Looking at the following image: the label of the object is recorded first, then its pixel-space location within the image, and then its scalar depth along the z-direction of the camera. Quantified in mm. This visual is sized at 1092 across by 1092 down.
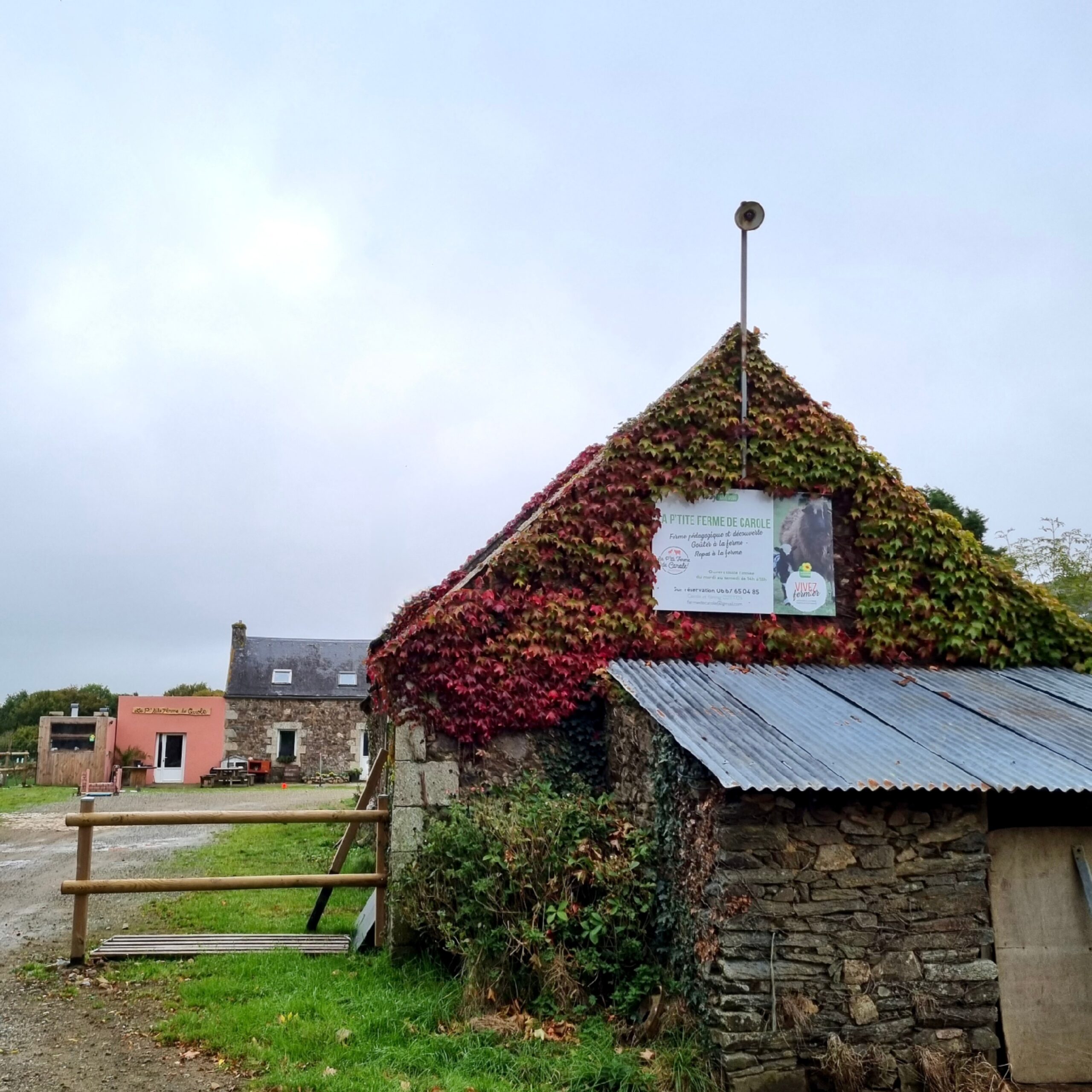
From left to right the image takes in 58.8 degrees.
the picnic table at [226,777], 32562
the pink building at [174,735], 34094
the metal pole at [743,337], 9742
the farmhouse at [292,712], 36031
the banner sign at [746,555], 9445
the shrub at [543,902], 6734
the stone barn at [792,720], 5957
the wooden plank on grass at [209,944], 8180
